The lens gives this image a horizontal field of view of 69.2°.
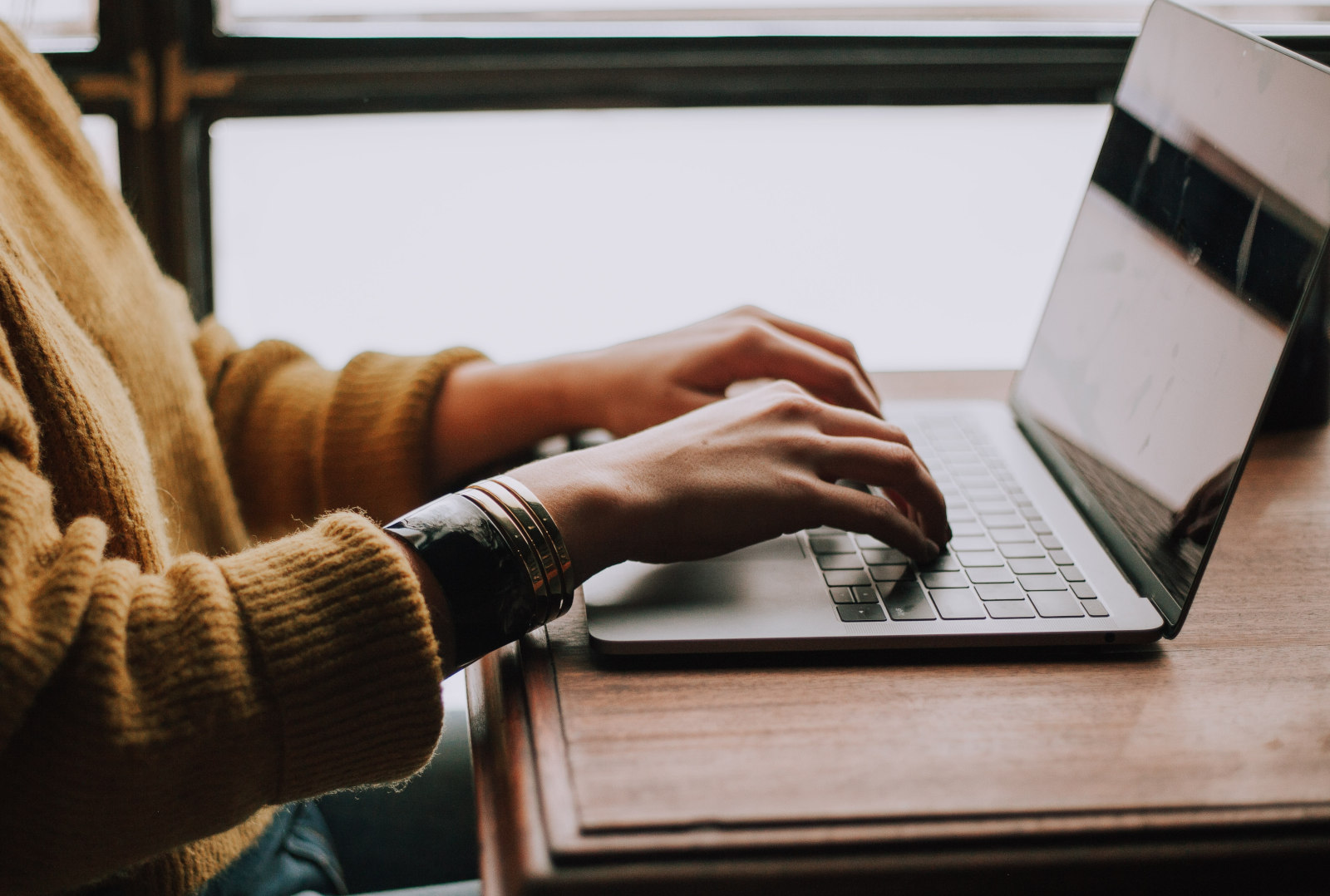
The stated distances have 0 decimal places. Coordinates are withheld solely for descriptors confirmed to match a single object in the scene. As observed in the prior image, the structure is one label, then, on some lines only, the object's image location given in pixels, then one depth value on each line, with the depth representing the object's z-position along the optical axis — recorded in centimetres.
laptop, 53
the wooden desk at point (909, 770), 40
